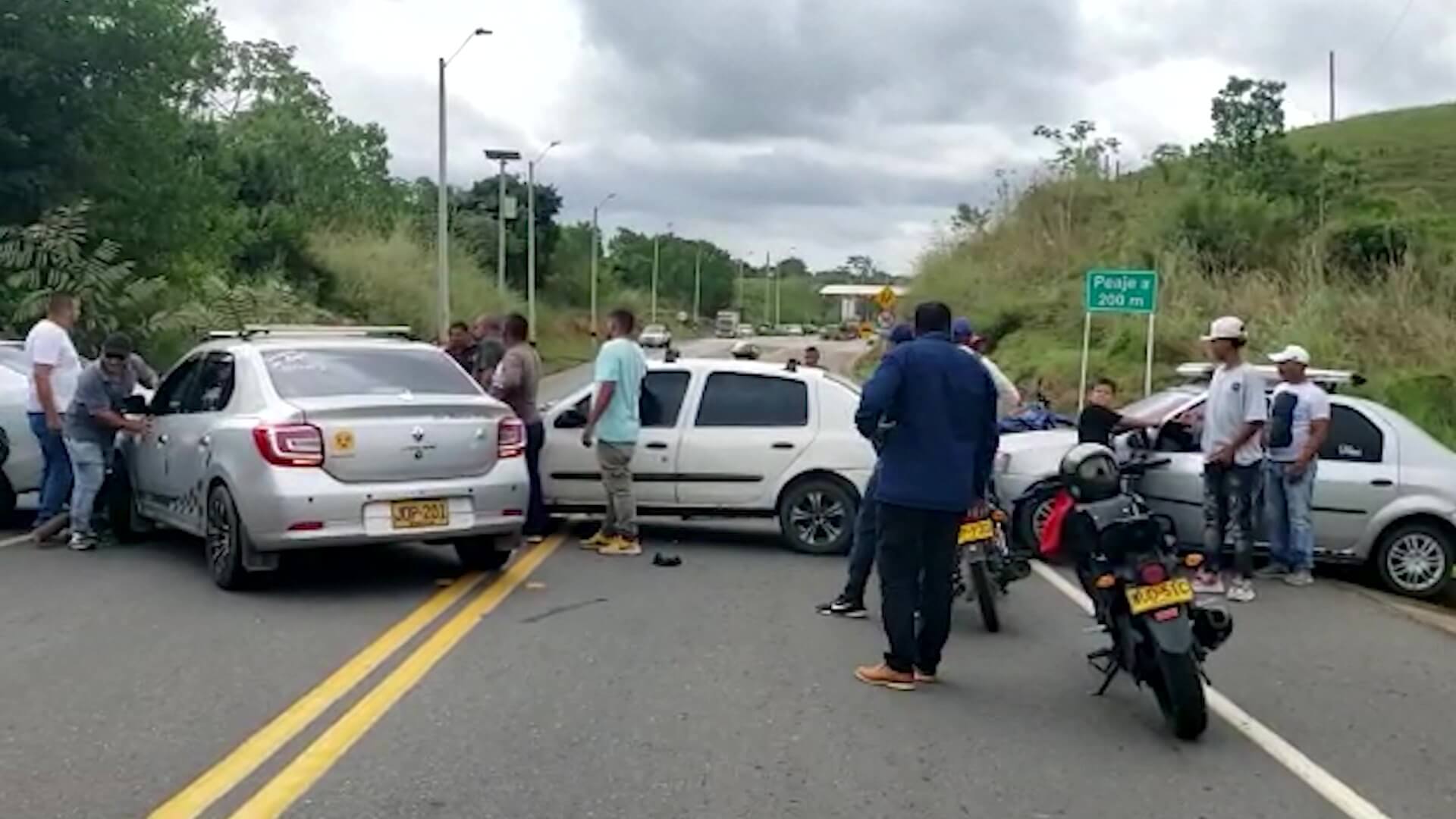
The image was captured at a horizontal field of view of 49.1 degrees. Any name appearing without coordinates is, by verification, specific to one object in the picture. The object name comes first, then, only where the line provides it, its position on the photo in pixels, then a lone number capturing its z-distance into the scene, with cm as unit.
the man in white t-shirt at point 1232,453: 1041
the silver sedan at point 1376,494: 1148
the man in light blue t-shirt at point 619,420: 1124
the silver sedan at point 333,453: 925
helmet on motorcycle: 729
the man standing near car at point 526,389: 1183
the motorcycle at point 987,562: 891
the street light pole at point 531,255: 6038
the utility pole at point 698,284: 13298
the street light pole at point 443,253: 3725
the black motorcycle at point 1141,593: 662
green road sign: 2186
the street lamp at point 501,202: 5472
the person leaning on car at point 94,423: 1109
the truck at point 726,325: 11844
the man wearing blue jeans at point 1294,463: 1078
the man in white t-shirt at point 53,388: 1137
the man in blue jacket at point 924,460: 722
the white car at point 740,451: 1198
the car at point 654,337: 6581
